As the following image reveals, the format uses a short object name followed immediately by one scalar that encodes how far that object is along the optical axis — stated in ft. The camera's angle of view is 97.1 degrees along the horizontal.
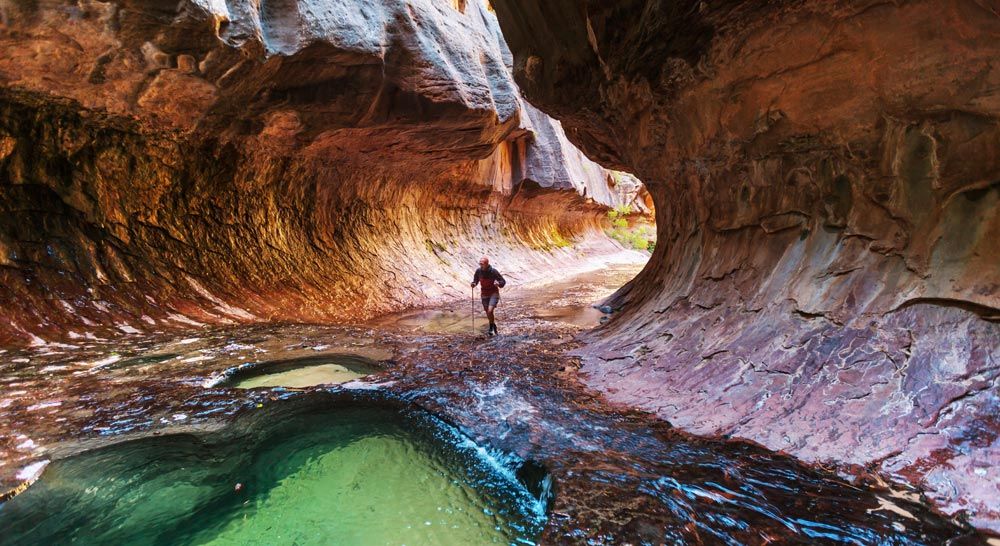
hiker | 25.63
